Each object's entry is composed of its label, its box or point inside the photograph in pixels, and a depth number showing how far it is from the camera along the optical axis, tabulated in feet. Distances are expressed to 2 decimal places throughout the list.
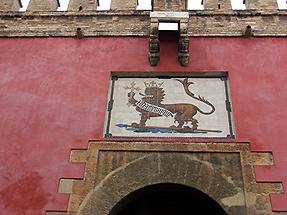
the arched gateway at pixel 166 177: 19.36
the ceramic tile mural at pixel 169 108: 21.88
